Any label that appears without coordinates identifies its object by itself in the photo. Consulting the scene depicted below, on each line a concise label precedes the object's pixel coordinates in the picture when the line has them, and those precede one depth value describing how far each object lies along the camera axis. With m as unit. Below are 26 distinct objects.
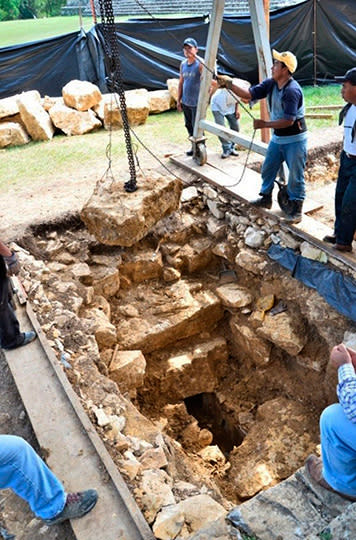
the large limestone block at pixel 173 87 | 10.91
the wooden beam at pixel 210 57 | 5.93
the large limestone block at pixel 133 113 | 10.23
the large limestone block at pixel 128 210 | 5.55
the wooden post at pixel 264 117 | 7.84
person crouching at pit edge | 2.73
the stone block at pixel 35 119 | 9.96
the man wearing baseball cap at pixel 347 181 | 4.23
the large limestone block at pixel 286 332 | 5.50
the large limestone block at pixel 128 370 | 5.20
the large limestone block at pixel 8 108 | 10.14
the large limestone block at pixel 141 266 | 6.32
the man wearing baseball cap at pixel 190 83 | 6.88
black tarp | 11.32
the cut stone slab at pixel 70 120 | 10.22
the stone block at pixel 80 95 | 10.41
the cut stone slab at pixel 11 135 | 9.83
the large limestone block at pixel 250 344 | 5.91
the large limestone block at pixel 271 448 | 4.96
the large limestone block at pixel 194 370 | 6.06
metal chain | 4.61
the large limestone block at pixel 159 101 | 11.04
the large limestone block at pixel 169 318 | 5.91
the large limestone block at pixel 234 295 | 6.07
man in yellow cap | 4.80
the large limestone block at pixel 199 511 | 3.18
